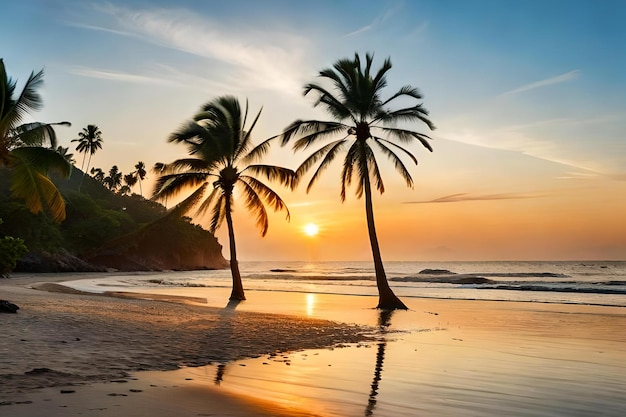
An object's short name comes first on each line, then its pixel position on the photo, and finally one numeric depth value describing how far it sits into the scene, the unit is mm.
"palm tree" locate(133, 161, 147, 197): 127500
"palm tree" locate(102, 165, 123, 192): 131000
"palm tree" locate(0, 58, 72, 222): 17531
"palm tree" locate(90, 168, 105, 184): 132588
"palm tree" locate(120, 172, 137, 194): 129500
